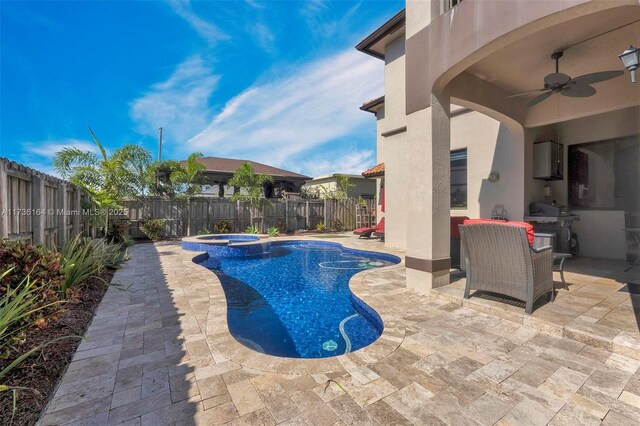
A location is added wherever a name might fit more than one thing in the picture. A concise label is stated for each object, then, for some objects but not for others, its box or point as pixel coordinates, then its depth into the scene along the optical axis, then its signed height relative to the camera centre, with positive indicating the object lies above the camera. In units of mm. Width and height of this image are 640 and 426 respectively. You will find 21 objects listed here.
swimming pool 4168 -1842
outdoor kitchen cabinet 7277 +1291
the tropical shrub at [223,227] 15883 -804
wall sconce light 3490 +1873
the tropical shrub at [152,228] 14055 -728
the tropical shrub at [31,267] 3518 -713
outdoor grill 6910 -263
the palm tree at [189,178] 14969 +1879
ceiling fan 4637 +2190
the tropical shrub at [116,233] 11812 -809
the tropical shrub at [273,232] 16312 -1138
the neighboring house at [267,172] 21891 +2995
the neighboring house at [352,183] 25297 +2472
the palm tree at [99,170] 9258 +1637
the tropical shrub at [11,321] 2559 -1199
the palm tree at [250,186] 17078 +1629
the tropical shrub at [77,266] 4734 -992
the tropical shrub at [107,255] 6608 -1074
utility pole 25047 +6051
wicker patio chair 3734 -734
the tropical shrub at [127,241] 11584 -1148
